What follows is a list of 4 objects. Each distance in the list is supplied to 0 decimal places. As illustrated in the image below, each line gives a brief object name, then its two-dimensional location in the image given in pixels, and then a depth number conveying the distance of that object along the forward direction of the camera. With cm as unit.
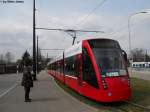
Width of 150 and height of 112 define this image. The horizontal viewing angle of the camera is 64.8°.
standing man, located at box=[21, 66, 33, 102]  566
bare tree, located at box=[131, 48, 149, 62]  5618
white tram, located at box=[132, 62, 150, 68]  4013
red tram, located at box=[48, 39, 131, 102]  480
